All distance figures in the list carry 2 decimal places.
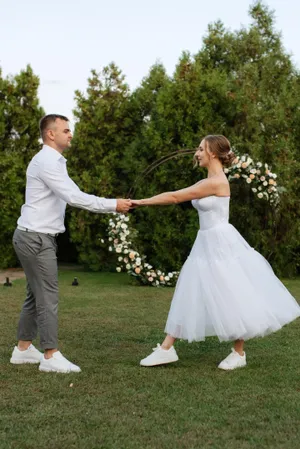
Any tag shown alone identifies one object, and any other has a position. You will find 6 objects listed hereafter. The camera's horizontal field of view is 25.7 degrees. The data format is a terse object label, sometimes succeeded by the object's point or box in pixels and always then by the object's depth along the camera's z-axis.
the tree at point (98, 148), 14.33
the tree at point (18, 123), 15.25
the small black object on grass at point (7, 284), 11.77
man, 5.54
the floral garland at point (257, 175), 11.26
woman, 5.54
